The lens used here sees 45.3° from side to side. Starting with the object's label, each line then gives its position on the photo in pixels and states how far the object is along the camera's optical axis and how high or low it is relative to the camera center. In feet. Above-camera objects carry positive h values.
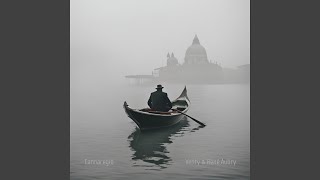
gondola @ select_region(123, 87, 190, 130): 47.96 -2.92
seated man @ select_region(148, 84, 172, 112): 50.26 -0.79
